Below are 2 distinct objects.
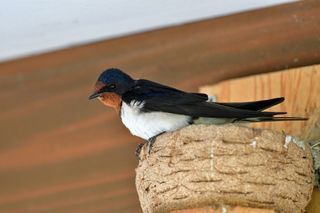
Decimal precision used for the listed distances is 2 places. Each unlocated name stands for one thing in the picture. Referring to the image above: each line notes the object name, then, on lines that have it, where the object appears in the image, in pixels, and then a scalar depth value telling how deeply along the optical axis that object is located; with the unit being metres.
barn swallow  5.80
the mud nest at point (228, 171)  5.42
